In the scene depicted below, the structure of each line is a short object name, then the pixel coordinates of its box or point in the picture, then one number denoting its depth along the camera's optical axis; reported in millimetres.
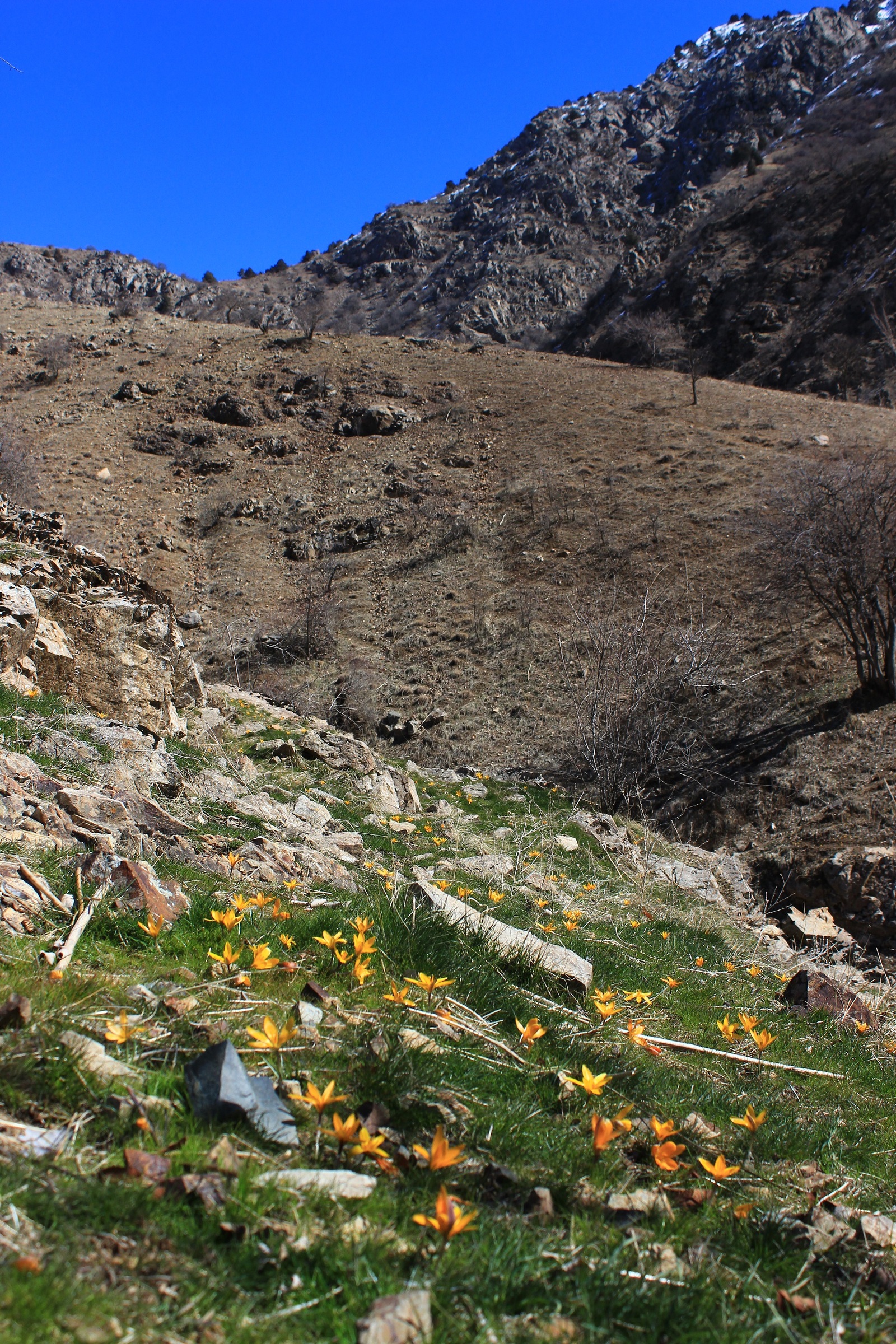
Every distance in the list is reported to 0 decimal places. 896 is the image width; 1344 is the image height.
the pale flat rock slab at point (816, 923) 6410
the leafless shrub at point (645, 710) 10719
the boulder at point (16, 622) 5445
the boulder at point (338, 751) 7840
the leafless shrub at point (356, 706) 13445
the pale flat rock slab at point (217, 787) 4953
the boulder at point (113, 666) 6105
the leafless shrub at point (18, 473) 17625
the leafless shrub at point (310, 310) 31591
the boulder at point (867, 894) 6766
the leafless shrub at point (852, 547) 10289
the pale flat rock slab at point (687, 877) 6789
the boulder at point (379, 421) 24812
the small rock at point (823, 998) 3725
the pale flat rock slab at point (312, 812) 5500
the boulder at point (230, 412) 25375
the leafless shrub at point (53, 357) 27922
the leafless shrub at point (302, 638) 16219
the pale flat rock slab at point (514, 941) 2922
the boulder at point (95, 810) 3150
